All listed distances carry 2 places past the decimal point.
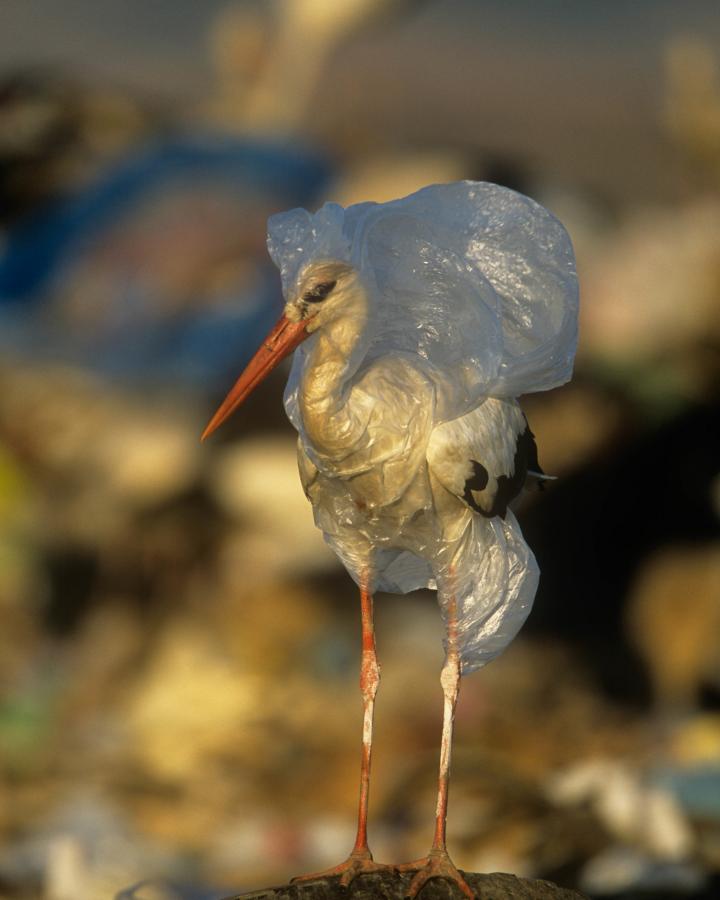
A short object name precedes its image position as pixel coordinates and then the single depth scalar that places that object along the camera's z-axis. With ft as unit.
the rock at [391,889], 69.86
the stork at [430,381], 69.77
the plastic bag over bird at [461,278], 69.89
